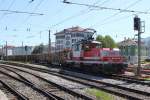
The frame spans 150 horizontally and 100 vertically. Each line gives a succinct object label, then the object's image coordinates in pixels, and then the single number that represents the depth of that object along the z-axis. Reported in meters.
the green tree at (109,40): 109.45
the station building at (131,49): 57.33
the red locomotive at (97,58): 27.00
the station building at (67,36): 133.62
